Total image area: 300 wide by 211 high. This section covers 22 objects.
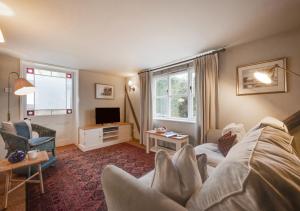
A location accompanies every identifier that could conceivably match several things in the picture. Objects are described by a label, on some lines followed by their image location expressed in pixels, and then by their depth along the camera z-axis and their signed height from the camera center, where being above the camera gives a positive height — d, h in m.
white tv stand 3.77 -0.83
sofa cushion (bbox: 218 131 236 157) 2.02 -0.52
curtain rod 2.74 +1.05
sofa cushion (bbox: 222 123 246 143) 2.08 -0.37
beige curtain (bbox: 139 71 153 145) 4.05 +0.10
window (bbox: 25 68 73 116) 3.66 +0.38
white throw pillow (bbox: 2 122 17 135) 2.48 -0.35
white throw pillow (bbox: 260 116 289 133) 1.45 -0.19
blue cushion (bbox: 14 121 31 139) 2.67 -0.42
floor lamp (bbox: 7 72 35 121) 2.47 +0.34
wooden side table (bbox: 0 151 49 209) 1.69 -0.71
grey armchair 2.38 -0.60
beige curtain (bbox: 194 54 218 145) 2.78 +0.23
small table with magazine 2.93 -0.69
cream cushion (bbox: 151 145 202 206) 0.86 -0.44
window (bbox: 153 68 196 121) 3.36 +0.26
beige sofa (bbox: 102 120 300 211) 0.53 -0.33
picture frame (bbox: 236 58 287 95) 2.15 +0.42
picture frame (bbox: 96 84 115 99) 4.58 +0.49
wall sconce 4.89 +0.71
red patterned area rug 1.79 -1.17
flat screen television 4.33 -0.27
